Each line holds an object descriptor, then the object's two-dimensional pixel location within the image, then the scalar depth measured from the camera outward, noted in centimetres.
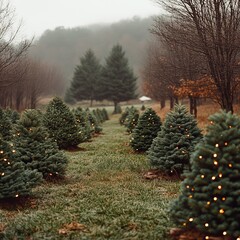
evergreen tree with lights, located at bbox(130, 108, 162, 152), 1547
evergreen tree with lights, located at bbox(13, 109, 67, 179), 1012
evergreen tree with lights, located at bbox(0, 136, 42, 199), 767
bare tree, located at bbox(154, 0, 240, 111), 1227
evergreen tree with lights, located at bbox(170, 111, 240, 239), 530
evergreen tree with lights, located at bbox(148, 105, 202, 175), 1054
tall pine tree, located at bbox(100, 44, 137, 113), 5394
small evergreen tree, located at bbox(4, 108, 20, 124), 2061
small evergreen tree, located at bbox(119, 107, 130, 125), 3684
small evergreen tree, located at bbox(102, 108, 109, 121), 4441
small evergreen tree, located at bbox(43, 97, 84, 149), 1677
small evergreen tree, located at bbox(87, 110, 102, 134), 2716
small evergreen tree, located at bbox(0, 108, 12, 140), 1653
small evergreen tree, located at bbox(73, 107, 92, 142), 2168
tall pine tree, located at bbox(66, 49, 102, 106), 6056
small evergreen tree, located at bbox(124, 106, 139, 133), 2353
